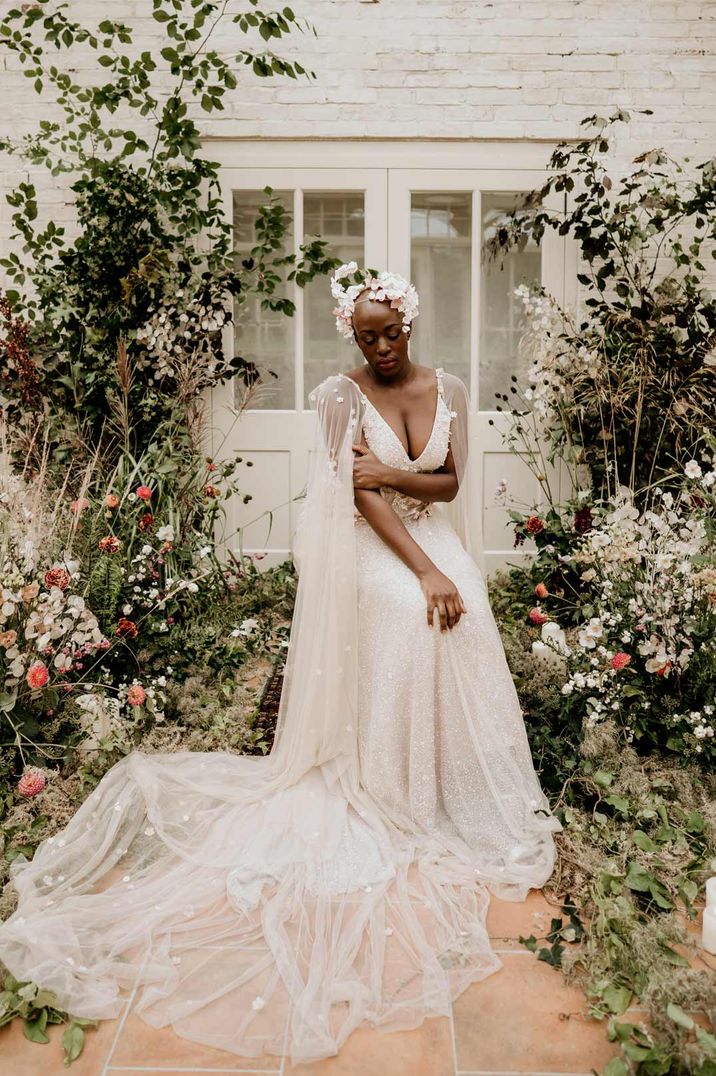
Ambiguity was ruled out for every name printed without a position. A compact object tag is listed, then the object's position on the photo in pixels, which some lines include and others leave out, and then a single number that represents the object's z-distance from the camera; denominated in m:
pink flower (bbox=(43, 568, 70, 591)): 2.57
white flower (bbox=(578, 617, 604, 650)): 2.65
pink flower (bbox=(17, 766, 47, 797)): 2.35
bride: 1.82
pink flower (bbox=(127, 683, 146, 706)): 2.73
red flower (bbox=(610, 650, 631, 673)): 2.59
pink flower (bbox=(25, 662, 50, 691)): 2.41
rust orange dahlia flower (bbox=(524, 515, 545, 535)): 3.94
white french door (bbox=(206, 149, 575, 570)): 4.45
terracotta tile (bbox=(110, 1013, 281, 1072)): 1.63
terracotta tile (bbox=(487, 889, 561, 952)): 2.00
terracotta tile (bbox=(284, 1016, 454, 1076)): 1.61
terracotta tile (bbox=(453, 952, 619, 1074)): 1.63
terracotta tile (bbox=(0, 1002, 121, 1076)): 1.63
